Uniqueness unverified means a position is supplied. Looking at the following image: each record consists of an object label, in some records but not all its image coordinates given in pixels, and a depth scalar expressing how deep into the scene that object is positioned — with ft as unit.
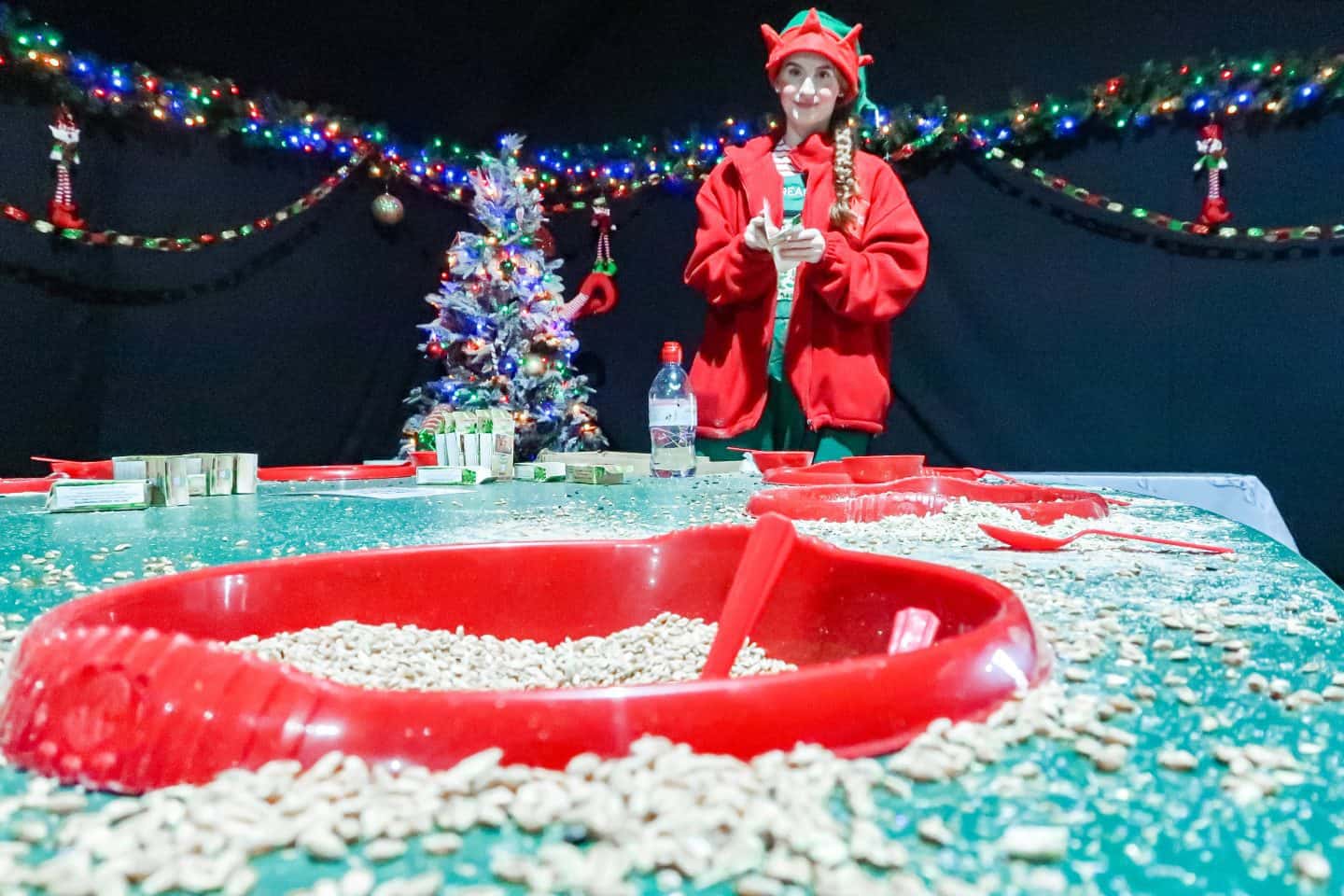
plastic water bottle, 5.49
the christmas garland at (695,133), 9.67
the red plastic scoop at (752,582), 1.61
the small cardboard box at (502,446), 5.49
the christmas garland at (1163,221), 9.95
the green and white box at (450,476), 5.15
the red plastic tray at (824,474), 4.21
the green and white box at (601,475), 4.92
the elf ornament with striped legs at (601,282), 13.48
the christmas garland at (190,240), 9.50
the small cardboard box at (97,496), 3.70
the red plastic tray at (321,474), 5.53
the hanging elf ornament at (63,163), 9.55
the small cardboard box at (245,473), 4.53
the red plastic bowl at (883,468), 4.32
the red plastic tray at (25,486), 4.79
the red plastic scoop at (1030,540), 2.39
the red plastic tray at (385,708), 0.88
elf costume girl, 7.44
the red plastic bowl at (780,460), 5.74
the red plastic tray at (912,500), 3.03
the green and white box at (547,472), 5.40
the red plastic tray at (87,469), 4.89
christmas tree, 12.32
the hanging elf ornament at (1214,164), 10.09
